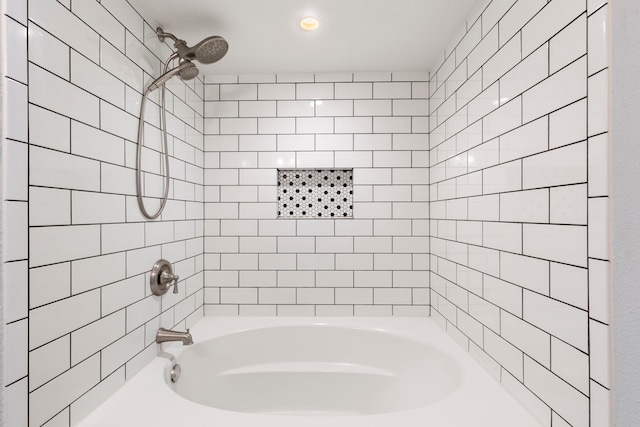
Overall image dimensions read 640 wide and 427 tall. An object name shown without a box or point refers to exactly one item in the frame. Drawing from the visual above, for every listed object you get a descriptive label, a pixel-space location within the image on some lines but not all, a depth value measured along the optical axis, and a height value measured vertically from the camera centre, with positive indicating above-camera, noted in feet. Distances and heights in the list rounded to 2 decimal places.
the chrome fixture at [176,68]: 4.33 +2.13
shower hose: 4.20 +0.81
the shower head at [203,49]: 4.52 +2.32
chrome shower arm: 4.70 +2.57
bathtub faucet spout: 4.76 -1.79
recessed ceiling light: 4.82 +2.86
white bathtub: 5.16 -2.62
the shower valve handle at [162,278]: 4.61 -0.93
